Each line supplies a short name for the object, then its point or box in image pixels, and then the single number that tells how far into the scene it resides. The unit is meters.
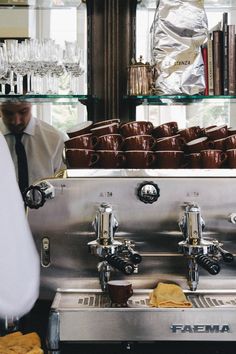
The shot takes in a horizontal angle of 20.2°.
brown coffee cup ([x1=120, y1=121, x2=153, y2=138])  1.82
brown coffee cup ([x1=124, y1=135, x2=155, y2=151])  1.76
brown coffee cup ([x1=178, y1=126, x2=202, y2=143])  1.85
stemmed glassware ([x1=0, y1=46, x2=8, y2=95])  2.06
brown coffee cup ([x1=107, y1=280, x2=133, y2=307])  1.51
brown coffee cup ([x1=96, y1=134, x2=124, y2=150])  1.75
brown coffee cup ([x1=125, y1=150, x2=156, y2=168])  1.75
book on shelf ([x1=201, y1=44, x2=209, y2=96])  2.01
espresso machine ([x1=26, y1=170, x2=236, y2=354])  1.64
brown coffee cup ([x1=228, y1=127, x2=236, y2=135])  1.89
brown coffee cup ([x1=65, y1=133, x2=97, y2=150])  1.75
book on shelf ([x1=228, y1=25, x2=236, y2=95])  2.02
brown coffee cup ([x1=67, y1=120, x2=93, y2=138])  1.81
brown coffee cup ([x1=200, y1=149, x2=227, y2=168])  1.74
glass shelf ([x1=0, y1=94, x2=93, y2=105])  2.12
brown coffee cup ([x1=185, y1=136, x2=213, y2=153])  1.78
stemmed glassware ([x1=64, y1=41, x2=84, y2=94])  2.12
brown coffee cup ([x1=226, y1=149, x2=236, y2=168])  1.75
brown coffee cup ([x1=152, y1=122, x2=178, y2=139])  1.84
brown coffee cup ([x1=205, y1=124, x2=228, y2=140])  1.83
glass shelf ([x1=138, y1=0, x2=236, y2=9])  2.22
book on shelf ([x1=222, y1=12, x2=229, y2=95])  2.01
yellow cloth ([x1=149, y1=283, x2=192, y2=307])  1.47
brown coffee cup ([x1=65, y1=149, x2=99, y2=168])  1.74
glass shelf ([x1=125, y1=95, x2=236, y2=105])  2.01
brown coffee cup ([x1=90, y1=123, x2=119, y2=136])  1.80
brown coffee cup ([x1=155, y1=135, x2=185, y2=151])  1.77
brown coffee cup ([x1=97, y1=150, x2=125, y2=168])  1.75
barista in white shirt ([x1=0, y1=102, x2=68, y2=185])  2.25
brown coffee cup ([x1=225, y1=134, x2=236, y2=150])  1.77
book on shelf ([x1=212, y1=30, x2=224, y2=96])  2.02
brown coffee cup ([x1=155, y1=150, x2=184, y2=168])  1.76
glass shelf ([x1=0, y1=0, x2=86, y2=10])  2.28
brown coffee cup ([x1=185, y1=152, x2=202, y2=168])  1.76
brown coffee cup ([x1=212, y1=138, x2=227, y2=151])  1.80
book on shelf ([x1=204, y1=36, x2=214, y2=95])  2.01
